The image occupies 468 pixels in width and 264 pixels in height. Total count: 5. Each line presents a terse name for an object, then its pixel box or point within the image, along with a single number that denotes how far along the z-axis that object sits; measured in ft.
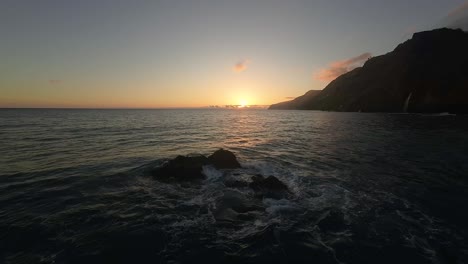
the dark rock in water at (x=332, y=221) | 35.73
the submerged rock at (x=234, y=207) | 38.91
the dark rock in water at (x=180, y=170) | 58.88
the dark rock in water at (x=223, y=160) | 68.13
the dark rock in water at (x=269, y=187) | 47.88
